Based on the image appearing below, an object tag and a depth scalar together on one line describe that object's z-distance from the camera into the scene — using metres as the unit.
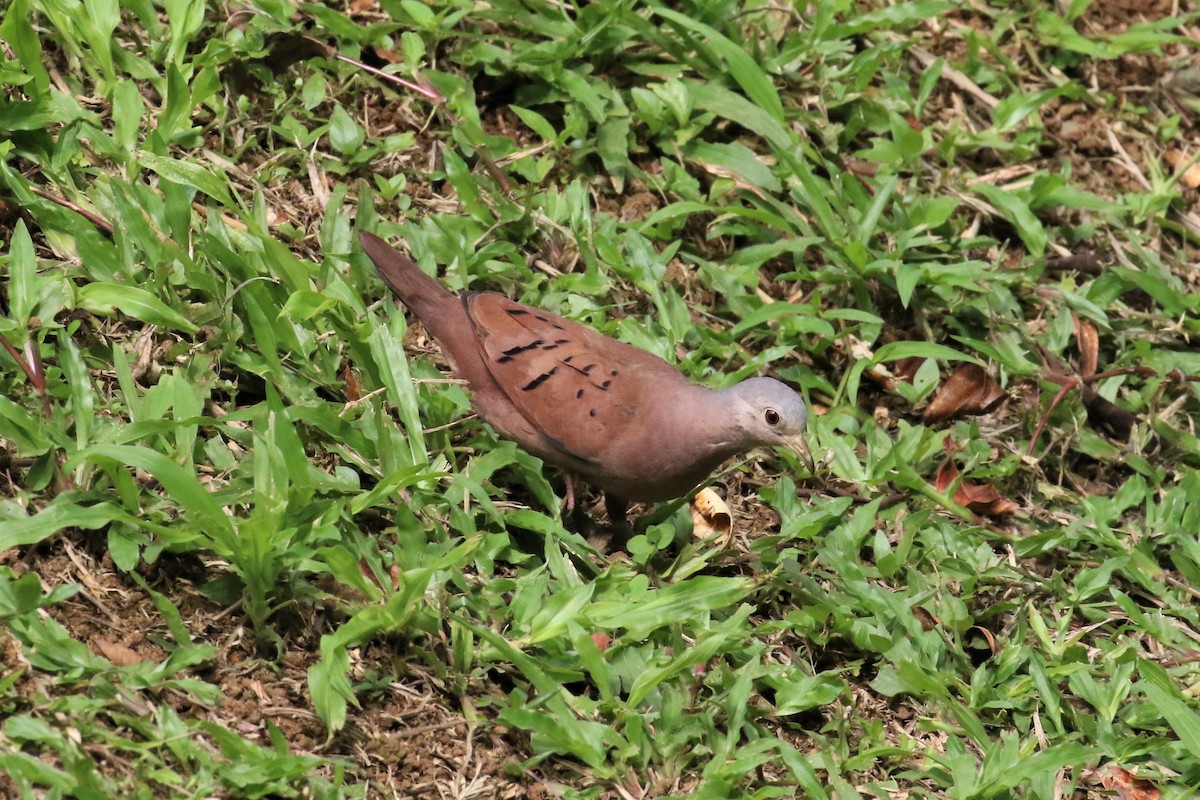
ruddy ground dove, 10.30
